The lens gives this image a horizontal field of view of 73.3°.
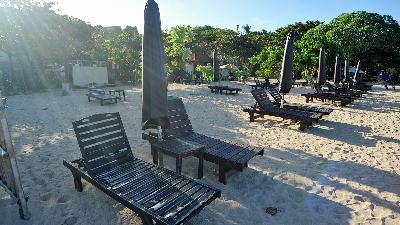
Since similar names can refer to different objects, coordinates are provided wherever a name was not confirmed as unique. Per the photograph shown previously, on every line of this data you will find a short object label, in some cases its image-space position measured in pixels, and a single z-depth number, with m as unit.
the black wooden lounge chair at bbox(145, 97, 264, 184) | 5.21
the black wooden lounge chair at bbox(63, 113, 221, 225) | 3.56
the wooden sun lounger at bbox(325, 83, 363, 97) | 16.31
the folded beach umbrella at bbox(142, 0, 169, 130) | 4.55
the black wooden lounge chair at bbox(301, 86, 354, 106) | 14.05
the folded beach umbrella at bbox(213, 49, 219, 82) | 21.48
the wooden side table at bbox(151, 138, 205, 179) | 4.95
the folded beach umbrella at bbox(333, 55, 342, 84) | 19.11
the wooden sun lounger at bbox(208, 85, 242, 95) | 18.49
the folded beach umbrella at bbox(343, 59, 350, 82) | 20.64
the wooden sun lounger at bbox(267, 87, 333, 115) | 10.07
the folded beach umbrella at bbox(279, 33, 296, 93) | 10.33
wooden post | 3.69
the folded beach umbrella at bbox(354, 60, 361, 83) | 22.72
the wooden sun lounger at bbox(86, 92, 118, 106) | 14.01
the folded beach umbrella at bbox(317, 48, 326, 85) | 16.12
